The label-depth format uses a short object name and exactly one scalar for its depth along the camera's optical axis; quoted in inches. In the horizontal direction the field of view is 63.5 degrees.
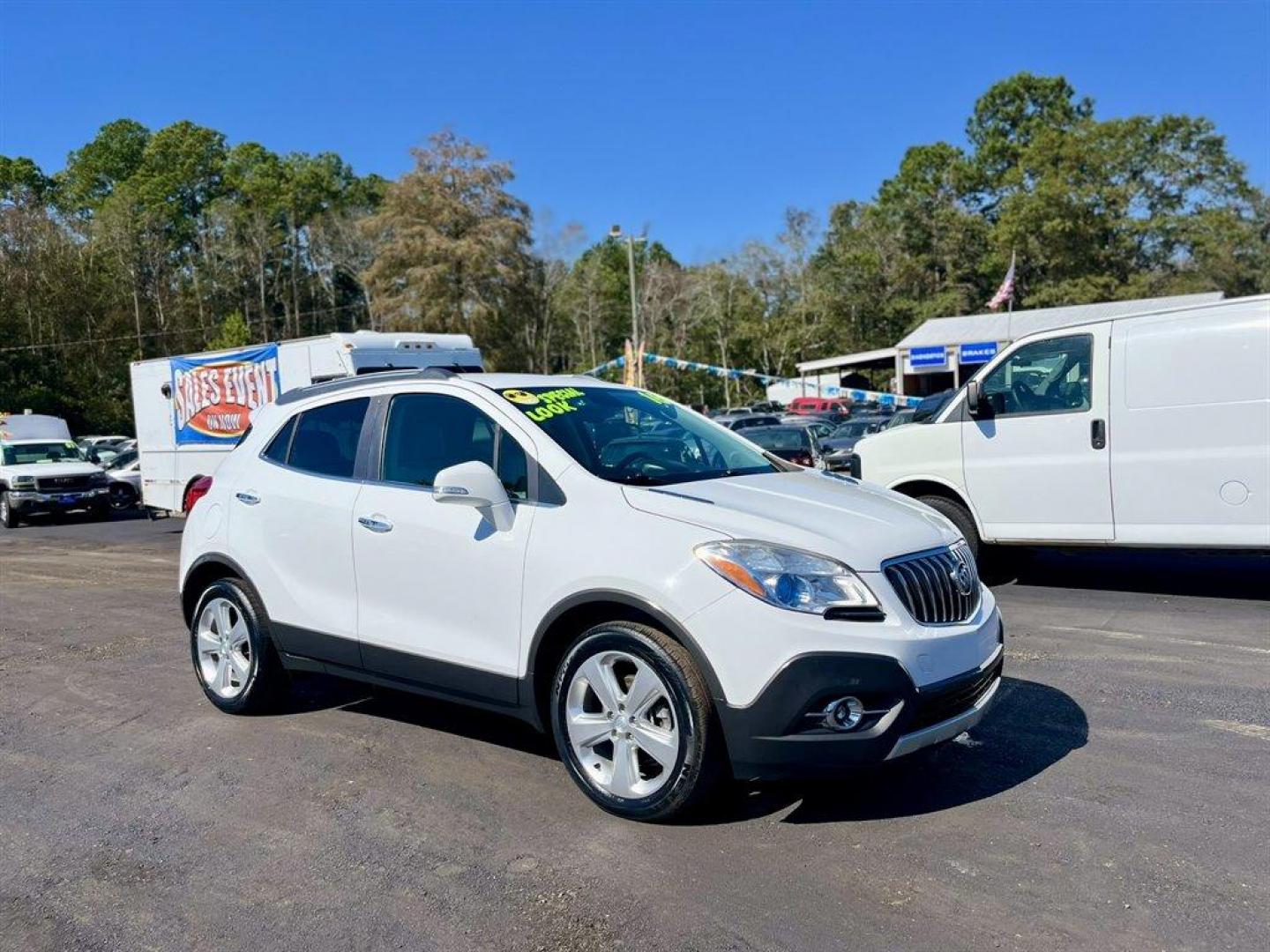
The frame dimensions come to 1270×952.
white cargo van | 279.7
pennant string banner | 1462.8
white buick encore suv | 141.4
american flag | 1690.5
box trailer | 547.5
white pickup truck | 836.0
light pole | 1363.2
